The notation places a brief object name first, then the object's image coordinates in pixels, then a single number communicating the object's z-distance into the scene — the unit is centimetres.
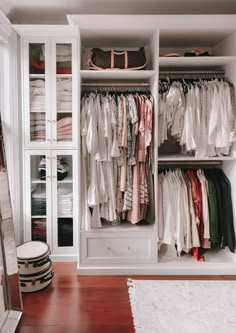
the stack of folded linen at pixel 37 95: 312
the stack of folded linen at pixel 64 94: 314
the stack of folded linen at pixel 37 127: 315
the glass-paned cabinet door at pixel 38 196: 315
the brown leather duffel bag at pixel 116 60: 282
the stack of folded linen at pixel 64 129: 315
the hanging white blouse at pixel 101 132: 280
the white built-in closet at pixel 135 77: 271
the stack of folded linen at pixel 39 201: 320
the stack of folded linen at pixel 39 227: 322
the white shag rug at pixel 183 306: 214
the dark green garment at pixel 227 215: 294
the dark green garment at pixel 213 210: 295
